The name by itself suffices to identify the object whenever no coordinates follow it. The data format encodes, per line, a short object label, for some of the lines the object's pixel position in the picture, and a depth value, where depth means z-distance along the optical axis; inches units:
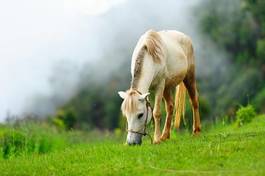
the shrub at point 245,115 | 716.7
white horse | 442.6
